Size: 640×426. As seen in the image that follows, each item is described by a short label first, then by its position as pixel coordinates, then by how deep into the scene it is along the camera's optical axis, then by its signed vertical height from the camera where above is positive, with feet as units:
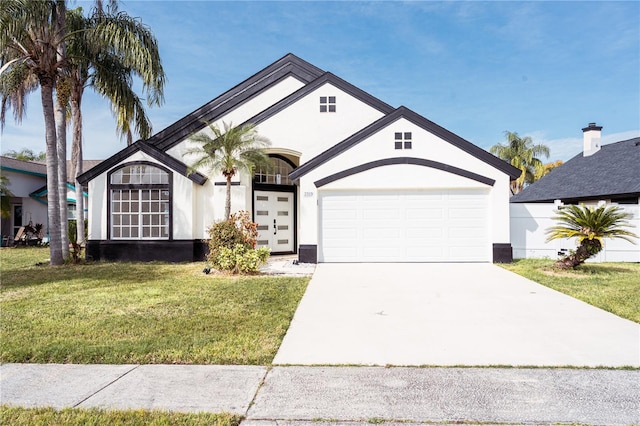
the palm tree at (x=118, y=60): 39.06 +18.57
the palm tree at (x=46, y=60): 36.76 +17.63
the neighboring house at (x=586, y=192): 43.39 +4.70
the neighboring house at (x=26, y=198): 70.90 +5.50
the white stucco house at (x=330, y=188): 41.55 +4.10
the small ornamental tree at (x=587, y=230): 33.06 -0.73
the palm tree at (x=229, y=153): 40.75 +8.09
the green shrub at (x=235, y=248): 34.91 -2.24
